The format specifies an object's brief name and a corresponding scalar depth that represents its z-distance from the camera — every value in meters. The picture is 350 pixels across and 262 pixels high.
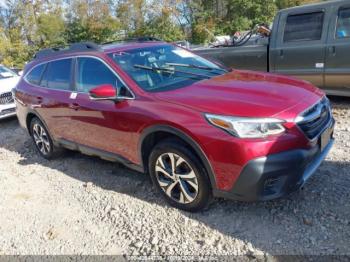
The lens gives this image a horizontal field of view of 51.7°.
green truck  5.75
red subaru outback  2.92
